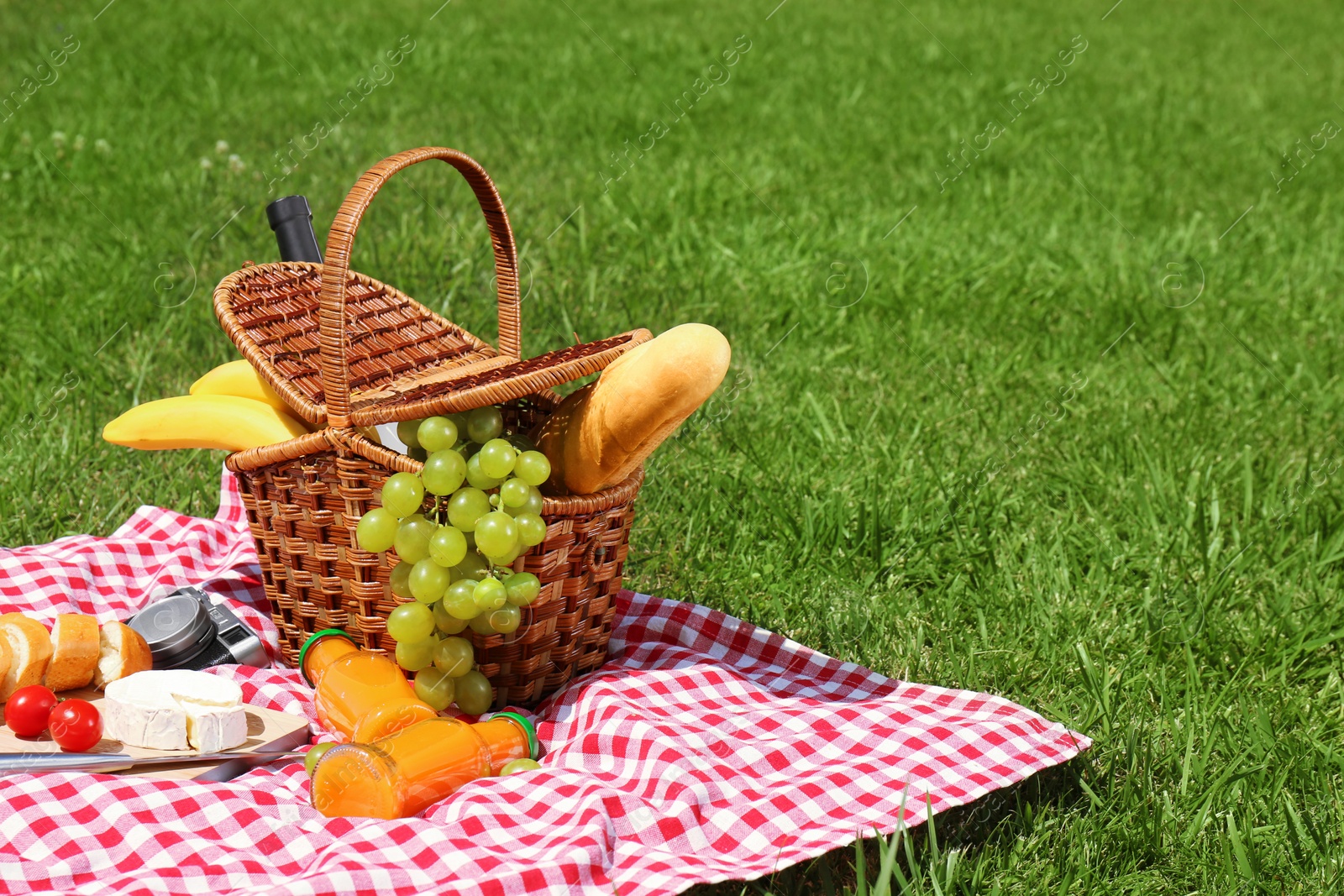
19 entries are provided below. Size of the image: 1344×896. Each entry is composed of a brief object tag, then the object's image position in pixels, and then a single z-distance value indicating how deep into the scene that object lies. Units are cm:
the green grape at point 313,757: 185
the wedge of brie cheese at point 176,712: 186
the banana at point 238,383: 207
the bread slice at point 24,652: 191
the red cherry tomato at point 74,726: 185
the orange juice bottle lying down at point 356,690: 188
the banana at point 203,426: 199
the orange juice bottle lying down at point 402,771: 181
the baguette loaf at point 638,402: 186
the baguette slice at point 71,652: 192
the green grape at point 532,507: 187
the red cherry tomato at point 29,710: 187
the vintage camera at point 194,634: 198
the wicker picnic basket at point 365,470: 190
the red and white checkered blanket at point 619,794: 174
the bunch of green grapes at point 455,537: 186
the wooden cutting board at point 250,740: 186
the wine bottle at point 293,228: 220
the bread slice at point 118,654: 194
